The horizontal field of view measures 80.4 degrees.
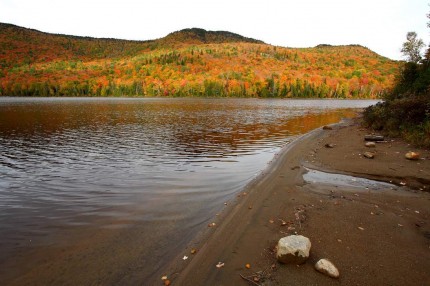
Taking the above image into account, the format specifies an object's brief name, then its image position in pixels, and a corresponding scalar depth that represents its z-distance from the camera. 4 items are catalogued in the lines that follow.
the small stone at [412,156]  13.16
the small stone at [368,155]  14.34
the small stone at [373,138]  18.12
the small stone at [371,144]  16.65
